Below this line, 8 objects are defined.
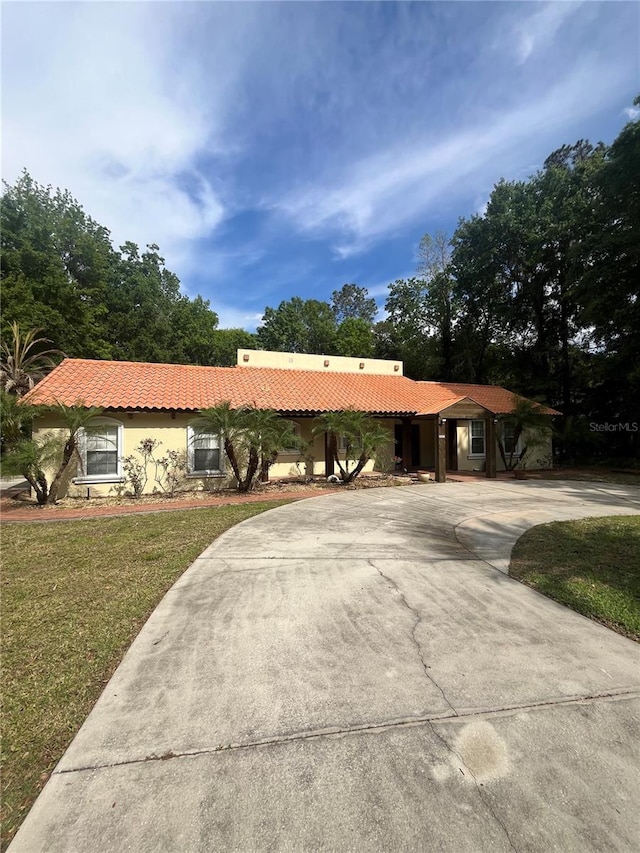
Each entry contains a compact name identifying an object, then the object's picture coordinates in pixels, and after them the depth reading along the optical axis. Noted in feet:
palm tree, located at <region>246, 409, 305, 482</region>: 38.45
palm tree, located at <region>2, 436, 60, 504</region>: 31.55
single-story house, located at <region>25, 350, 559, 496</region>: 39.73
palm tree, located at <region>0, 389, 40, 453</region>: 32.81
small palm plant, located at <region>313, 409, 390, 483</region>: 42.14
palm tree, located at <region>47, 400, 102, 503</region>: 33.76
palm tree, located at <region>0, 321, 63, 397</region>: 61.52
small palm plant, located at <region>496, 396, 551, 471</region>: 56.29
